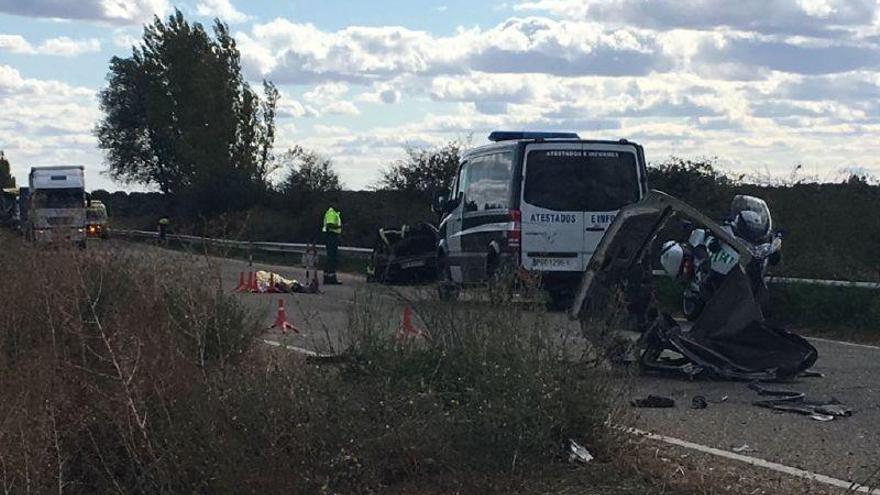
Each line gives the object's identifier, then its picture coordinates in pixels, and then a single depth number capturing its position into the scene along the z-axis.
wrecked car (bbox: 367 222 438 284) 26.08
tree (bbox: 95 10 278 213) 58.06
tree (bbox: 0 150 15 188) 103.49
